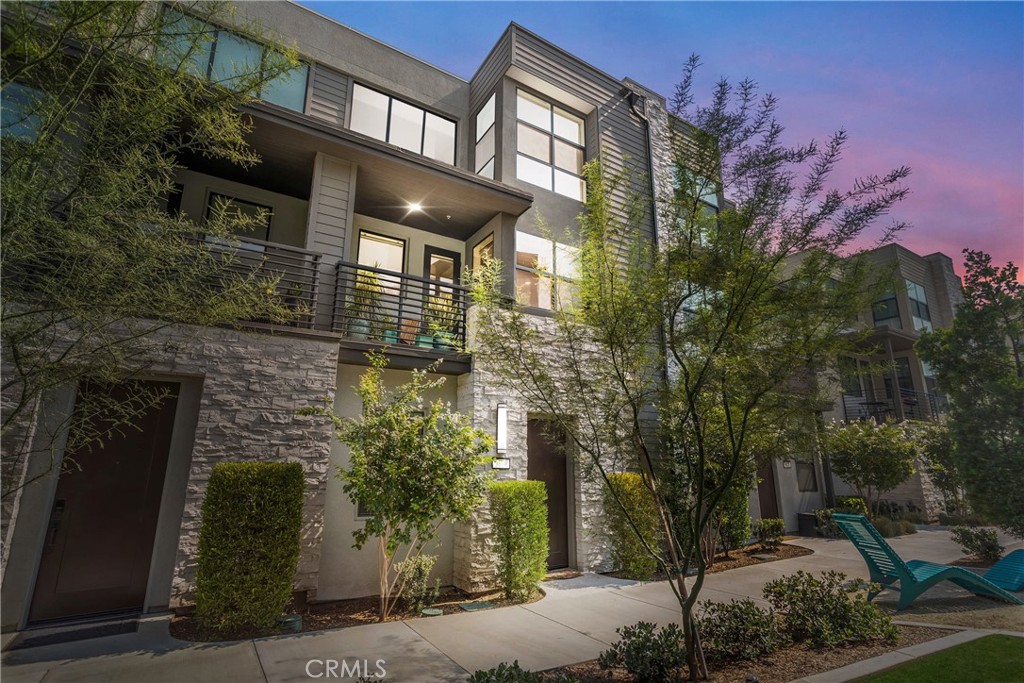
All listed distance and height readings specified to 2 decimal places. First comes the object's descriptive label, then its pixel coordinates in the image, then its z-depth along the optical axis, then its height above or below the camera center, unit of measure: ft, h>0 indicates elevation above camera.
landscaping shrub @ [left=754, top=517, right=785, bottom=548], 32.65 -4.59
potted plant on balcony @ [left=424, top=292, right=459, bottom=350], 24.94 +8.10
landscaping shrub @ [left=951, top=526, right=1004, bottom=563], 26.35 -4.33
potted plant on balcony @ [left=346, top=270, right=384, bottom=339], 23.14 +7.86
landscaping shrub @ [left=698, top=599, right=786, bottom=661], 13.00 -4.85
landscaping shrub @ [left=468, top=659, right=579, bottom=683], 9.86 -4.52
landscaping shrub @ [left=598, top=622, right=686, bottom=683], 11.54 -4.79
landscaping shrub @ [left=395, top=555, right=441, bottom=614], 18.83 -4.76
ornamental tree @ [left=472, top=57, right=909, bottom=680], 12.01 +5.14
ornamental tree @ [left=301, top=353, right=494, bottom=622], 17.19 -0.10
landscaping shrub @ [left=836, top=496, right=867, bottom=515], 39.75 -3.34
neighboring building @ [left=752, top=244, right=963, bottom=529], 40.11 +9.38
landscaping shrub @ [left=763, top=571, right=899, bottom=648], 14.12 -4.67
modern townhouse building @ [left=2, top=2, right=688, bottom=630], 16.72 +8.96
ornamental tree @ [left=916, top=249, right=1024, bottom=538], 25.86 +4.97
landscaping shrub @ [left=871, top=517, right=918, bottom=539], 38.09 -4.98
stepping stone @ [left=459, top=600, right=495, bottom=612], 19.01 -5.87
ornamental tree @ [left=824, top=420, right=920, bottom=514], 38.29 +0.88
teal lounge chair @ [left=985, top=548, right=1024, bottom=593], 19.86 -4.56
